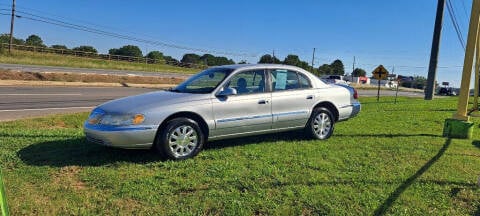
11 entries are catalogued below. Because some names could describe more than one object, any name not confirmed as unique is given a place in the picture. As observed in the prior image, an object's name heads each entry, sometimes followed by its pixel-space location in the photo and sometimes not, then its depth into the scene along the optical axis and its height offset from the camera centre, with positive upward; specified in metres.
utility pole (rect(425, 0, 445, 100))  24.49 +1.85
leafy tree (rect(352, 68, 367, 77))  132.90 +2.56
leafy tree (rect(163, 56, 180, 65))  69.25 +0.97
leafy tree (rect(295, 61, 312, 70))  81.47 +2.30
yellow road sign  23.00 +0.50
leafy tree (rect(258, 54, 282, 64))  68.41 +2.62
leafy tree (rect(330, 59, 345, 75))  109.94 +3.03
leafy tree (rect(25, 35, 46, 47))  87.41 +4.14
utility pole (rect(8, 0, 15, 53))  45.24 +3.17
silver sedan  5.72 -0.59
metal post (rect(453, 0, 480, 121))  8.46 +0.49
